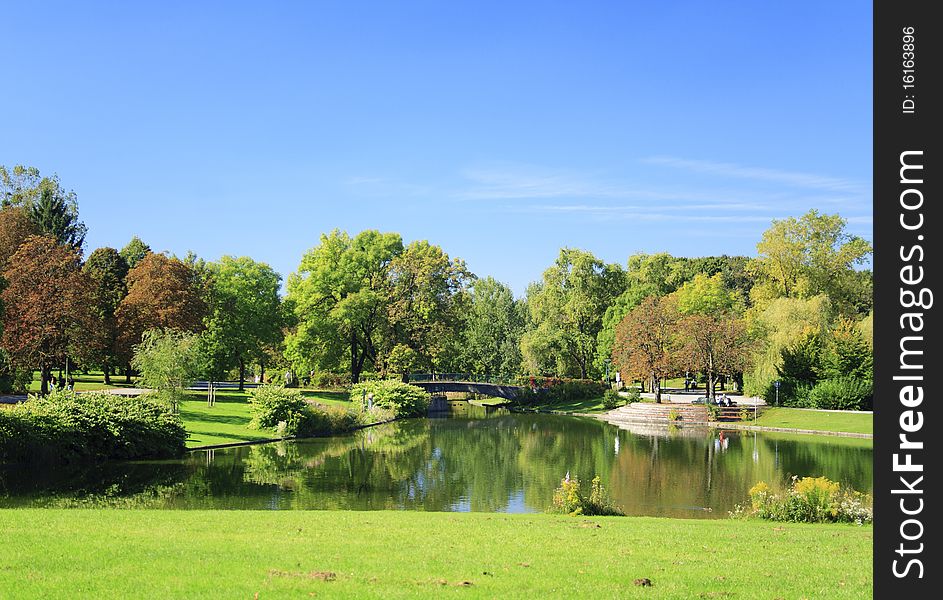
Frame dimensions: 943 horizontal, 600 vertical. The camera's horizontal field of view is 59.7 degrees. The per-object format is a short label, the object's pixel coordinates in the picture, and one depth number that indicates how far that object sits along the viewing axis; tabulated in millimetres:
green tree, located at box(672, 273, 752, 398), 58188
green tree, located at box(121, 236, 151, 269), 68062
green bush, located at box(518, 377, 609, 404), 69375
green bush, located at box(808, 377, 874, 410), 50875
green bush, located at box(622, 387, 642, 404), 64062
